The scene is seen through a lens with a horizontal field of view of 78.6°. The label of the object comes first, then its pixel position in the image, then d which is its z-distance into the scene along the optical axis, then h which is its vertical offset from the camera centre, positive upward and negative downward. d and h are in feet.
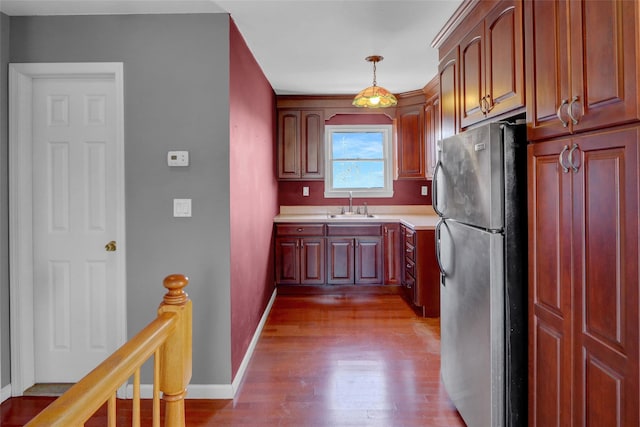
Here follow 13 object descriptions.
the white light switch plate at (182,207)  7.90 +0.21
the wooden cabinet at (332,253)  15.19 -1.46
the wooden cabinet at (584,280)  3.65 -0.73
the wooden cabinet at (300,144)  16.07 +2.97
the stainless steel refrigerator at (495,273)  5.46 -0.87
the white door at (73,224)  8.20 -0.11
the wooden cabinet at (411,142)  15.49 +2.95
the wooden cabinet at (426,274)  12.74 -1.96
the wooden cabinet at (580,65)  3.58 +1.57
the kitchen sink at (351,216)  15.65 -0.03
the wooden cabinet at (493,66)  5.61 +2.43
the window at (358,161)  16.93 +2.37
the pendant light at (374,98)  11.39 +3.44
